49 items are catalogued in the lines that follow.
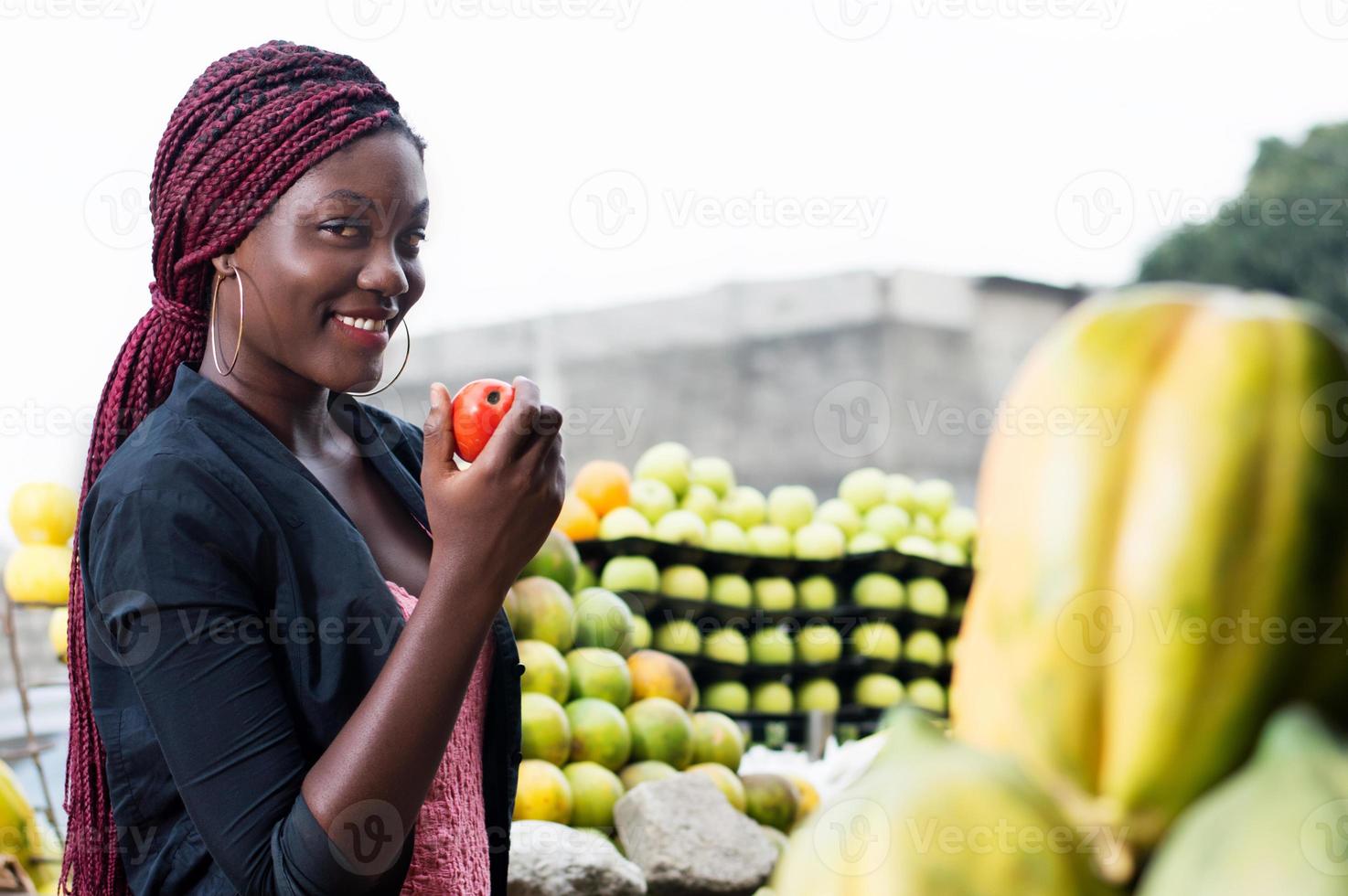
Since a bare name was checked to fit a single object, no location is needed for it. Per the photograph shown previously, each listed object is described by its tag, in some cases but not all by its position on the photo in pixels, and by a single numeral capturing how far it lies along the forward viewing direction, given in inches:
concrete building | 363.6
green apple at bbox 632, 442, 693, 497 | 187.2
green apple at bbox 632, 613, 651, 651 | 155.6
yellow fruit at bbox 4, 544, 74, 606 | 130.3
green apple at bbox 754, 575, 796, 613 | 178.5
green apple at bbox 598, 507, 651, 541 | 169.9
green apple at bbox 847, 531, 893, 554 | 190.4
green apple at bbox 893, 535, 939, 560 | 189.5
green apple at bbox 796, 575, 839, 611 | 183.5
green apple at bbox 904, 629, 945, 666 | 183.2
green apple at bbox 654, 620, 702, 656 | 165.3
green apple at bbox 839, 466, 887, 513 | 203.5
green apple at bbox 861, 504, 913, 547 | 196.1
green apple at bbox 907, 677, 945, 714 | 182.1
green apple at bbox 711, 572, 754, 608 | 173.5
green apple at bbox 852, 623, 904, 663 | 180.2
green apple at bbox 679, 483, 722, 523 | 186.5
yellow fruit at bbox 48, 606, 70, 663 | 129.3
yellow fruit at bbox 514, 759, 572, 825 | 116.0
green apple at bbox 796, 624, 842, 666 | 179.6
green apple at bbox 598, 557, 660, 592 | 159.8
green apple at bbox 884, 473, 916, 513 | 202.8
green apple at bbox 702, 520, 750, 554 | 177.9
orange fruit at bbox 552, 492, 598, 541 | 170.9
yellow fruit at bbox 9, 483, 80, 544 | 134.1
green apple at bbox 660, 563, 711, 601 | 166.7
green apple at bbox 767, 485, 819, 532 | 192.4
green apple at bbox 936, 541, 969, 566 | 194.7
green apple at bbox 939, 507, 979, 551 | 200.2
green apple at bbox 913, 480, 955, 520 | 205.0
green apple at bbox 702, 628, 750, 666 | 170.1
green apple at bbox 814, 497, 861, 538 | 197.5
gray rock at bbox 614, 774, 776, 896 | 114.7
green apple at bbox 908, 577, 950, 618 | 186.4
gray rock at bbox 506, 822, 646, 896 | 106.0
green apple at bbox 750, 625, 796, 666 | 175.2
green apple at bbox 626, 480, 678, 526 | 180.1
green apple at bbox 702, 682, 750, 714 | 170.1
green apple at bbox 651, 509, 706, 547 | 172.6
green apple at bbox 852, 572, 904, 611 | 183.2
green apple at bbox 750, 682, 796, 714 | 174.9
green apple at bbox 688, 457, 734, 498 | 194.7
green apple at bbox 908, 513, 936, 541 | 199.6
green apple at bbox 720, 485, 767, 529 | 190.2
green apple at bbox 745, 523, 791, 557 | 183.5
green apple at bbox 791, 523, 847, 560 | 185.9
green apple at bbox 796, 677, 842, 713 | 178.5
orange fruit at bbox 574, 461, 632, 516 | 179.5
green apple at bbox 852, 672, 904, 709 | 181.9
